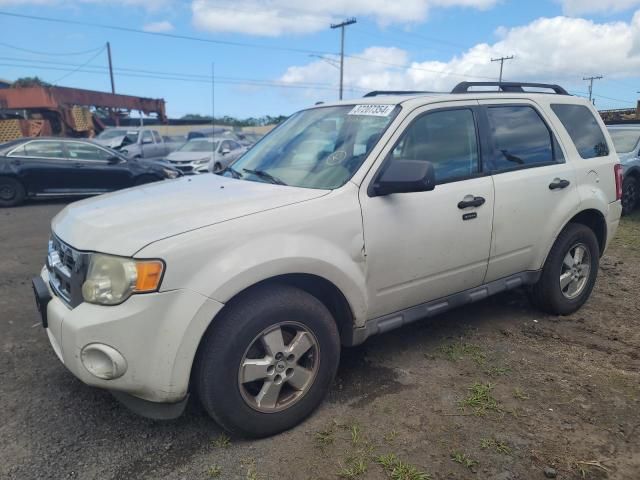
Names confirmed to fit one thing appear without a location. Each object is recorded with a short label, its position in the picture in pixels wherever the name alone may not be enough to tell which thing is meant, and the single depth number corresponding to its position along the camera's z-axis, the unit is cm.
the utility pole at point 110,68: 4303
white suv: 233
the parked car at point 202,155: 1443
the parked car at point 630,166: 912
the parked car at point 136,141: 1733
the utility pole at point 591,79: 5541
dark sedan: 1040
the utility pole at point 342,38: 3919
